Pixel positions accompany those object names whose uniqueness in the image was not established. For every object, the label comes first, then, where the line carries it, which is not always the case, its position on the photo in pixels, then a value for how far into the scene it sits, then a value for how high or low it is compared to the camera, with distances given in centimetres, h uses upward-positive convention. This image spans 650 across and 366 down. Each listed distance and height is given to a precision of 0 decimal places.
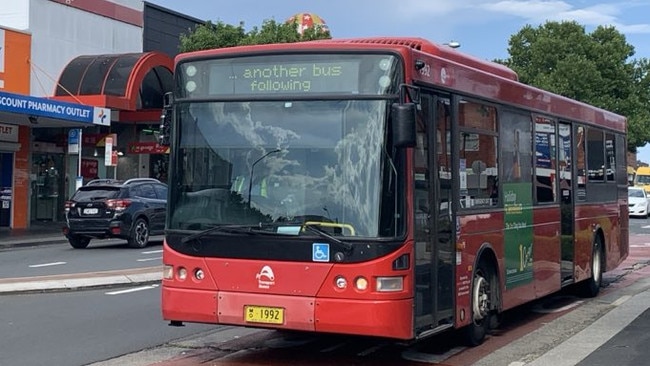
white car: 4331 +78
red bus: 725 +25
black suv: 2123 +8
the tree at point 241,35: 3866 +850
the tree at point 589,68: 4791 +882
